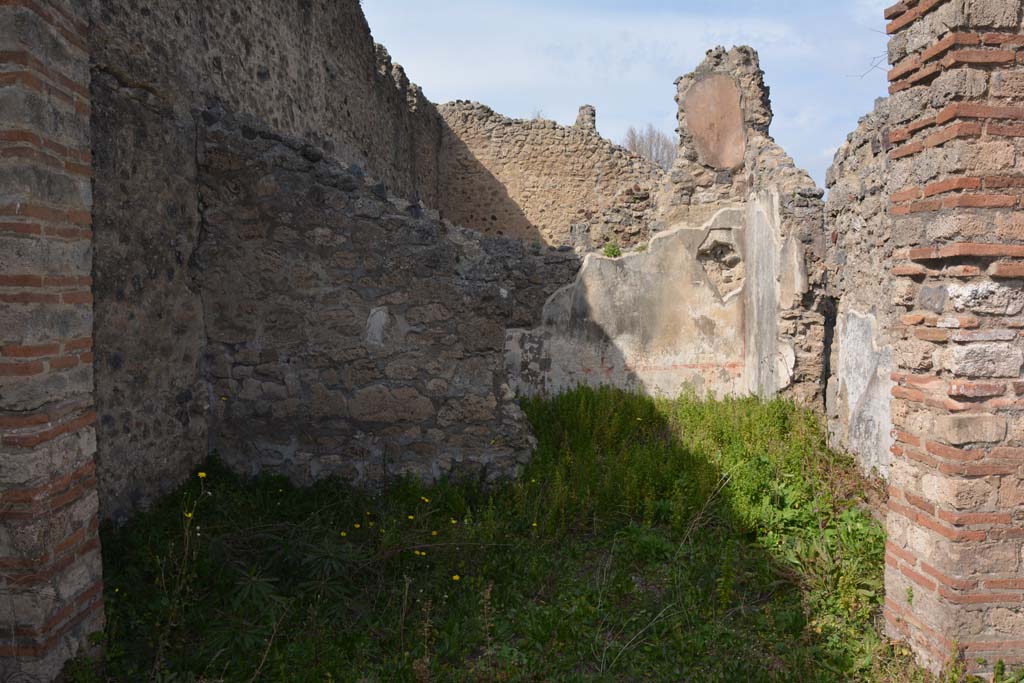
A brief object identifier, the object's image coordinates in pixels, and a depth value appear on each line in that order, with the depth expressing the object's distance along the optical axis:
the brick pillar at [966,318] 2.84
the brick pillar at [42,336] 2.43
